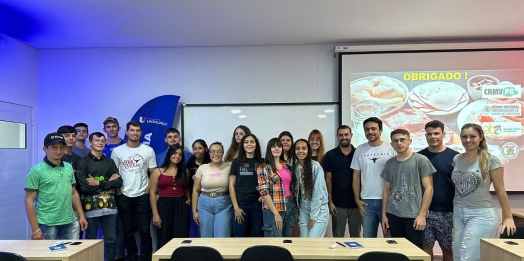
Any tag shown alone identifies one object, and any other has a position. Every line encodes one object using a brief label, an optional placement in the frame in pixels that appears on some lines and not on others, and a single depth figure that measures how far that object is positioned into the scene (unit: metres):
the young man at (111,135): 4.05
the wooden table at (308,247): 2.18
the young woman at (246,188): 3.24
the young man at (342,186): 3.47
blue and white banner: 4.37
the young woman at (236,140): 3.80
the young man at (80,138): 3.95
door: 3.99
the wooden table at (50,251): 2.16
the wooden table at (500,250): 2.12
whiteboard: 4.39
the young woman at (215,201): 3.33
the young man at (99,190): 3.37
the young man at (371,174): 3.29
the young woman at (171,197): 3.56
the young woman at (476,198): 2.61
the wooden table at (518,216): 3.62
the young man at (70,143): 3.43
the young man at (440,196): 3.04
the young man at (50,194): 2.83
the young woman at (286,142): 3.50
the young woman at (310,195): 3.04
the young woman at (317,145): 3.91
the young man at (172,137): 3.92
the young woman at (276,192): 3.02
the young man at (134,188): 3.64
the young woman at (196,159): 3.71
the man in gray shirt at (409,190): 2.88
